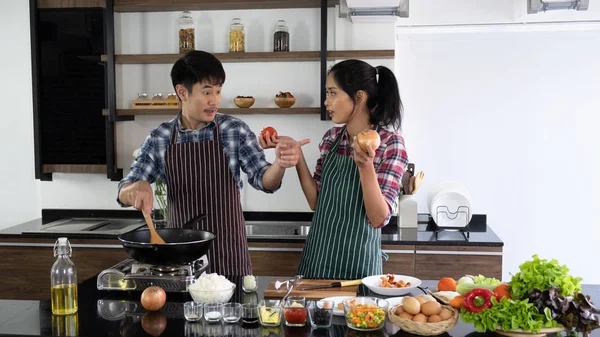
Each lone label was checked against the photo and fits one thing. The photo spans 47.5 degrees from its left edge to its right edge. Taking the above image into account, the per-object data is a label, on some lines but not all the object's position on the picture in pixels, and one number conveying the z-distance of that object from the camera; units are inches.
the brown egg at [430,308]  77.3
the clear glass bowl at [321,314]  79.6
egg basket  75.9
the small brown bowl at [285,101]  163.5
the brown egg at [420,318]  76.4
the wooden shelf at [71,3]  168.4
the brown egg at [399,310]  78.9
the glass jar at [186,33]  165.9
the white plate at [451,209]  158.1
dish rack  158.1
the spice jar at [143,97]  167.5
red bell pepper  76.6
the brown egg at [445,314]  76.7
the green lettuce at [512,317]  73.9
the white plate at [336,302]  84.6
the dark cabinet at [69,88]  167.6
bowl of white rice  87.1
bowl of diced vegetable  78.5
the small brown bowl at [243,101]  164.6
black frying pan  90.0
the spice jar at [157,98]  166.4
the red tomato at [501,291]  78.3
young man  115.6
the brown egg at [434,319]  76.4
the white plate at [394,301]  86.3
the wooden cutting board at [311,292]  90.9
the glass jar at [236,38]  165.3
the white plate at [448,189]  159.8
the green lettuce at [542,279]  75.7
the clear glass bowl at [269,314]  80.6
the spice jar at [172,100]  165.3
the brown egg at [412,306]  77.5
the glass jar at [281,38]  164.9
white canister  159.9
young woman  105.1
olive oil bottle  85.8
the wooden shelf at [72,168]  170.9
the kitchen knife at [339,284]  94.9
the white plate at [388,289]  91.2
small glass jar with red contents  79.9
